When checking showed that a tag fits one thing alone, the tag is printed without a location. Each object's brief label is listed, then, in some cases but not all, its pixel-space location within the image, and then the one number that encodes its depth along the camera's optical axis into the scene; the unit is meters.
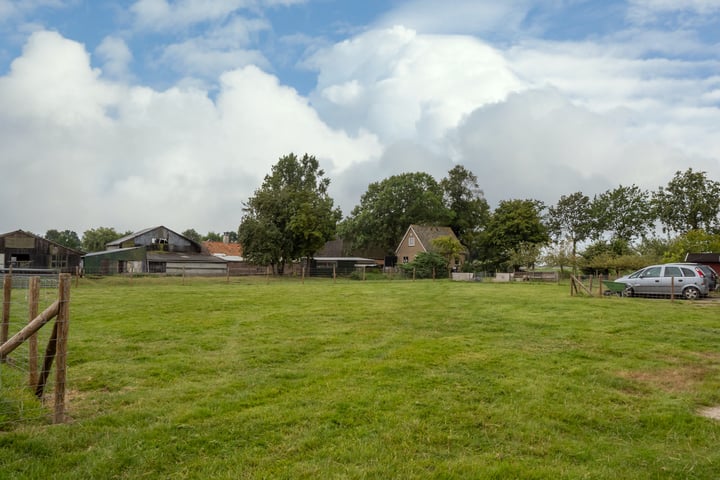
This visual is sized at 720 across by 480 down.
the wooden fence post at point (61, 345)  5.75
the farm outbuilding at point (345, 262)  61.88
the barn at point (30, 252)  53.19
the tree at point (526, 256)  46.84
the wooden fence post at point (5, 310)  7.08
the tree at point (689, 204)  52.94
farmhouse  57.62
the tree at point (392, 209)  60.69
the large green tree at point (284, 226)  47.00
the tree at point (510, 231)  53.84
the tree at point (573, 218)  70.38
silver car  20.58
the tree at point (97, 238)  105.62
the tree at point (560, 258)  45.69
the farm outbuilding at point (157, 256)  56.28
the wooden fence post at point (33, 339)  6.57
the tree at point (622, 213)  65.88
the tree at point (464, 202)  69.88
